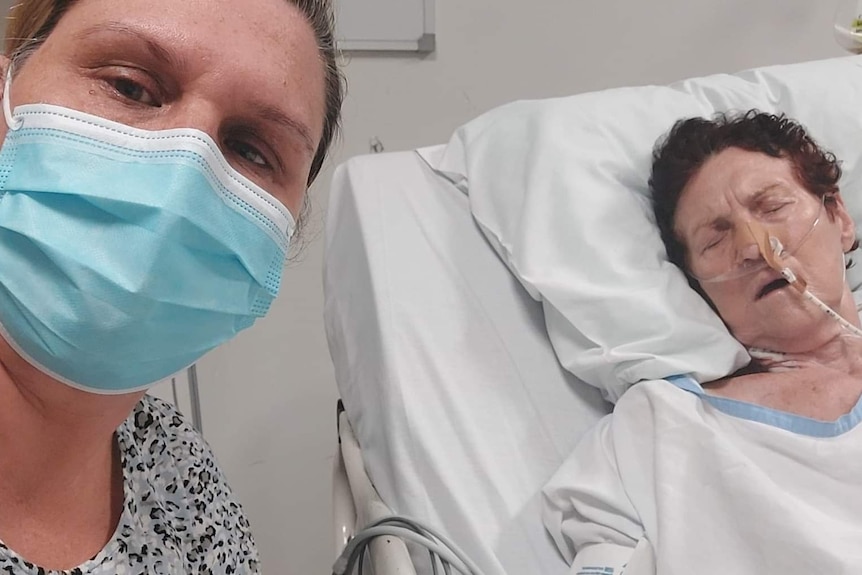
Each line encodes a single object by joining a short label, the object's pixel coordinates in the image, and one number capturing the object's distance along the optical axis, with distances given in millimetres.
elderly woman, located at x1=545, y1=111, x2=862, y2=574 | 911
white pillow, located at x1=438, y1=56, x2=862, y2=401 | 1150
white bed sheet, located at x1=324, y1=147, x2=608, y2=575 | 1049
